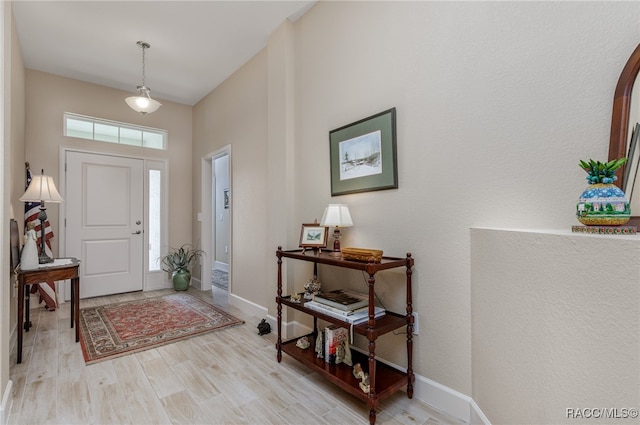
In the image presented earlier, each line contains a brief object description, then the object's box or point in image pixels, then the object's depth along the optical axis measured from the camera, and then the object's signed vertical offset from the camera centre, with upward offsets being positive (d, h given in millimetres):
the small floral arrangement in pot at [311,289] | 2348 -576
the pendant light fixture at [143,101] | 3165 +1247
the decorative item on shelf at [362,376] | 1672 -953
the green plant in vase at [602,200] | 981 +46
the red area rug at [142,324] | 2555 -1092
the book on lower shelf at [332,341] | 2010 -849
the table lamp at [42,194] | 2773 +235
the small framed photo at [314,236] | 2260 -151
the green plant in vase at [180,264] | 4484 -721
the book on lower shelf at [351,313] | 1771 -603
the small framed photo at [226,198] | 6074 +380
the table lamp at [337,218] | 2076 -14
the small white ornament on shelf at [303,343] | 2246 -960
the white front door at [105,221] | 4004 -32
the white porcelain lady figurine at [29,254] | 2471 -290
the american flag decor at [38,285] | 3508 -785
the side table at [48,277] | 2341 -498
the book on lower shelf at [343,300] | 1880 -559
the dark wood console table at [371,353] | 1616 -855
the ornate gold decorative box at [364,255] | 1702 -230
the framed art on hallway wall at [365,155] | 1983 +439
